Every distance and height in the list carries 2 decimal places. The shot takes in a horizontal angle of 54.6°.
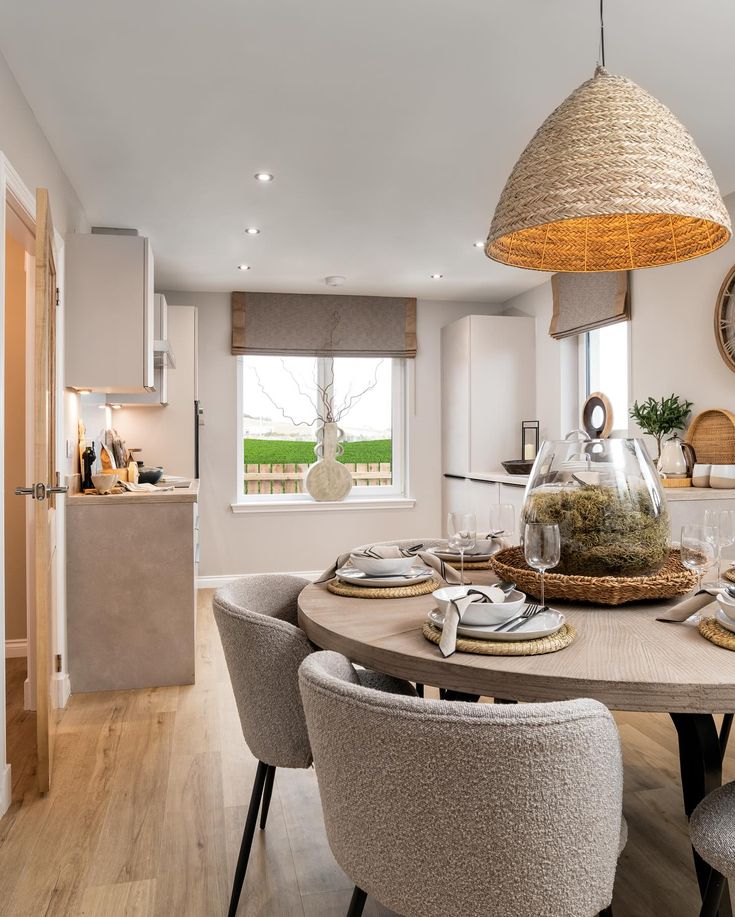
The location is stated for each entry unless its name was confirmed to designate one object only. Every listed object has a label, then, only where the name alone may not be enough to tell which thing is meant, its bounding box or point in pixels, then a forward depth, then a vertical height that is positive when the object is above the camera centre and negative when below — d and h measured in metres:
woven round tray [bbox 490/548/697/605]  1.60 -0.30
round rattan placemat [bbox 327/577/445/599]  1.78 -0.34
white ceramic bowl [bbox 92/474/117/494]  3.43 -0.13
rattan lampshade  1.43 +0.60
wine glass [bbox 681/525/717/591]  1.64 -0.21
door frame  3.10 -0.47
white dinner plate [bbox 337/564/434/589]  1.83 -0.32
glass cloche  1.65 -0.13
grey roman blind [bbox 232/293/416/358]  5.67 +1.06
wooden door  2.26 -0.14
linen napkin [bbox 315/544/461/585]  1.97 -0.32
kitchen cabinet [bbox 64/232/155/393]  3.47 +0.72
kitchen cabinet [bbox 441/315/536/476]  5.54 +0.54
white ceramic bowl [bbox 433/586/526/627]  1.38 -0.31
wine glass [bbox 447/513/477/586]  1.97 -0.21
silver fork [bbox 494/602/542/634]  1.37 -0.33
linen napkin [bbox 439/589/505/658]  1.30 -0.31
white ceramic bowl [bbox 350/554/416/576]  1.90 -0.29
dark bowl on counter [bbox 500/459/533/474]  4.93 -0.08
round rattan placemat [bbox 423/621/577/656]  1.29 -0.35
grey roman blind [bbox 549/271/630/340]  4.33 +1.00
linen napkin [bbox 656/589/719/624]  1.51 -0.34
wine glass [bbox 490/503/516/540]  2.00 -0.18
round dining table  1.15 -0.37
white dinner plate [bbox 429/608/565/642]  1.33 -0.33
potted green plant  3.77 +0.20
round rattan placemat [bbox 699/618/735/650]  1.32 -0.35
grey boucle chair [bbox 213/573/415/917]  1.61 -0.52
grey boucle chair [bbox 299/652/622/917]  0.96 -0.48
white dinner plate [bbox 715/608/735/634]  1.38 -0.33
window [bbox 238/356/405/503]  5.91 +0.31
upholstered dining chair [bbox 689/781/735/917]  1.15 -0.64
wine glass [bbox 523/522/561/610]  1.49 -0.18
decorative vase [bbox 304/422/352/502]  5.90 -0.14
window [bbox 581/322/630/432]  4.57 +0.60
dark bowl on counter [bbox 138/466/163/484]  4.33 -0.12
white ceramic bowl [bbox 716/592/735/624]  1.37 -0.29
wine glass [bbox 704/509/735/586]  1.66 -0.17
